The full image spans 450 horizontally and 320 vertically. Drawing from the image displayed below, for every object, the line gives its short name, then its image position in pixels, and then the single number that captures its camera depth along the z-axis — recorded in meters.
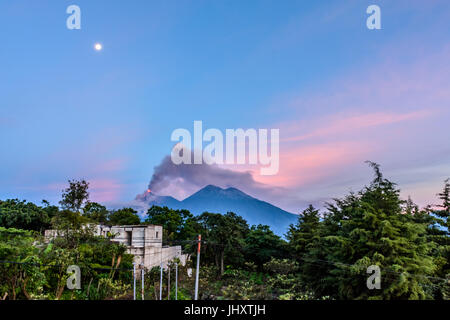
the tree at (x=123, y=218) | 27.25
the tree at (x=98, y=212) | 26.55
